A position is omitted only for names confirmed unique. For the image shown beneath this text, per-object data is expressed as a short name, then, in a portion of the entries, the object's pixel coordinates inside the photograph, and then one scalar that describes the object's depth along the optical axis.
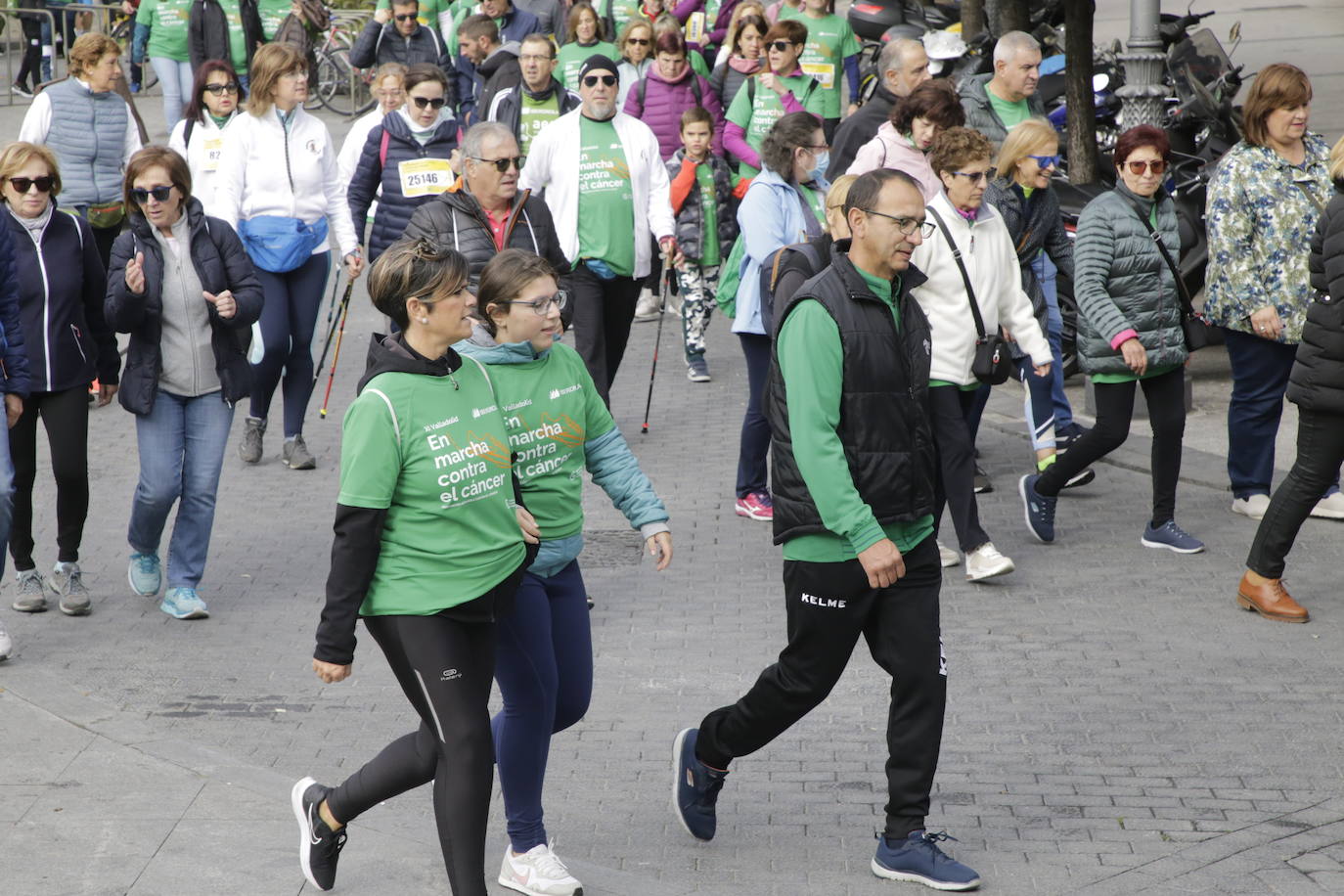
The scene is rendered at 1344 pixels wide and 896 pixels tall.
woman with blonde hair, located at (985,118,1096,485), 15.71
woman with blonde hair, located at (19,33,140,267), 18.84
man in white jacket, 18.29
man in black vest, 9.15
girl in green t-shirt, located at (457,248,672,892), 9.05
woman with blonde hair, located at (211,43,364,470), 18.11
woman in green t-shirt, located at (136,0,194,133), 32.53
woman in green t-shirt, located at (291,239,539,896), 8.30
